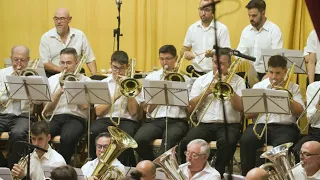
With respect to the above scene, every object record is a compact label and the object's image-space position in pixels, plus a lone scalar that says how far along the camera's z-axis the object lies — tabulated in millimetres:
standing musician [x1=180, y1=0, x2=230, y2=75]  15750
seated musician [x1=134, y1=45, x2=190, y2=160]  13445
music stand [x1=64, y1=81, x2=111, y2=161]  12875
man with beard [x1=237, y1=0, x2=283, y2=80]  15273
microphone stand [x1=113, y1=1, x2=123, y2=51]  17337
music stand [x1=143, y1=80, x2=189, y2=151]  12652
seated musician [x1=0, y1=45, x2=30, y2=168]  13992
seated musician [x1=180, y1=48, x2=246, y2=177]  13039
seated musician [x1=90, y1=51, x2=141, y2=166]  13867
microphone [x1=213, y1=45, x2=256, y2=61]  12955
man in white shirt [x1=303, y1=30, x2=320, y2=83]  14836
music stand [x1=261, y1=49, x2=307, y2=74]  13852
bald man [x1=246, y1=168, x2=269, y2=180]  9508
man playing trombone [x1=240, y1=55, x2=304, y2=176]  12820
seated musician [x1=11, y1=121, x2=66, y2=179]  11609
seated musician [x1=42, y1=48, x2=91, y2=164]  13797
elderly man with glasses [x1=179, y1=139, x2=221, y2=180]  11703
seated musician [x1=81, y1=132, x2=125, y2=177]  12071
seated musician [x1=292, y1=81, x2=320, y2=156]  12594
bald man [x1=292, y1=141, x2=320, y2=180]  11164
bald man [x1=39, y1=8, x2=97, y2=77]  16734
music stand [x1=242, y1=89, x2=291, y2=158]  11859
